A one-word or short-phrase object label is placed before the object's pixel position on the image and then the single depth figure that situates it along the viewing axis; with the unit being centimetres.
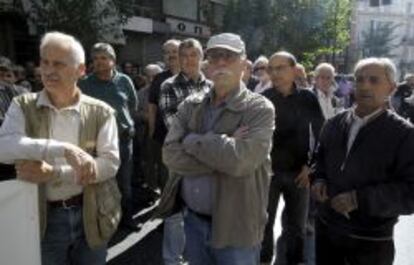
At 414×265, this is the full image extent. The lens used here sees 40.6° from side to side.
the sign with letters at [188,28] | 2449
